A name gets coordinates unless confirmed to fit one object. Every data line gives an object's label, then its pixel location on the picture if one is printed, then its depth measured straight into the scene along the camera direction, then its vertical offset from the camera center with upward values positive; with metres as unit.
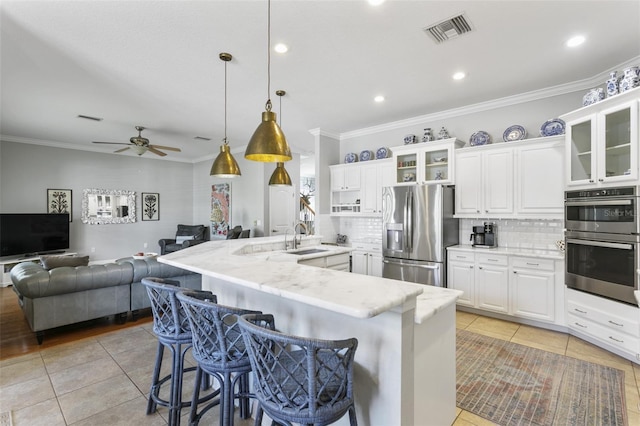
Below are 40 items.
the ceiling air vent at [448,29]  2.51 +1.53
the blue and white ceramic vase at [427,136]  4.73 +1.17
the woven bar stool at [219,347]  1.62 -0.72
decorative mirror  7.21 +0.18
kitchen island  1.41 -0.60
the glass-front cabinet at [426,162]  4.46 +0.77
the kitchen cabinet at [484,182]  4.03 +0.42
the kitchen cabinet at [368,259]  5.23 -0.78
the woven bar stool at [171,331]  1.99 -0.77
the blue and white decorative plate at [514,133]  4.05 +1.04
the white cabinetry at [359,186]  5.29 +0.48
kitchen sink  3.95 -0.49
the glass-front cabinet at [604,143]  2.81 +0.69
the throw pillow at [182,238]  8.18 -0.63
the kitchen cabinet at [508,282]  3.59 -0.85
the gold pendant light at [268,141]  2.19 +0.51
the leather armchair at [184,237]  7.72 -0.61
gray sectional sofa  3.34 -0.87
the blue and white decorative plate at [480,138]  4.33 +1.04
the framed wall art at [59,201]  6.68 +0.27
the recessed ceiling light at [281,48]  2.84 +1.52
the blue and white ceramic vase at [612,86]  2.96 +1.20
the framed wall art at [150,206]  8.16 +0.20
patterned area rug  2.17 -1.38
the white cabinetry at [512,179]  3.71 +0.43
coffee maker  4.28 -0.31
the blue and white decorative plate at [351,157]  5.80 +1.04
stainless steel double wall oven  2.82 -0.27
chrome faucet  4.18 -0.38
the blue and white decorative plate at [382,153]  5.43 +1.04
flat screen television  5.91 -0.38
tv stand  5.81 -0.95
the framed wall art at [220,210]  8.15 +0.09
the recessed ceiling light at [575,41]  2.75 +1.52
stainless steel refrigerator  4.26 -0.25
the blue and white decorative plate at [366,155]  5.63 +1.05
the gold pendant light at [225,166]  3.27 +0.50
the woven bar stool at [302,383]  1.22 -0.72
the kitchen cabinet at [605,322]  2.80 -1.06
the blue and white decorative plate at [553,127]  3.73 +1.03
